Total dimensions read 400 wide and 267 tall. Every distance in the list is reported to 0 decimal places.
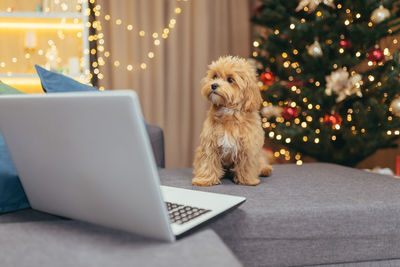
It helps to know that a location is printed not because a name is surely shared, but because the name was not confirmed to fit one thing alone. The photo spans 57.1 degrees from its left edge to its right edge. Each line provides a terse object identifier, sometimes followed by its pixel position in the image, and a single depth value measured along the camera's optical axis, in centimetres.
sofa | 58
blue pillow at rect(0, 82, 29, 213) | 87
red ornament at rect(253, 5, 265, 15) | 264
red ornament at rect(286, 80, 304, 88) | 246
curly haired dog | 121
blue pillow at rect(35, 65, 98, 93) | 120
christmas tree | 219
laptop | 56
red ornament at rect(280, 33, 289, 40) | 244
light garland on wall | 279
